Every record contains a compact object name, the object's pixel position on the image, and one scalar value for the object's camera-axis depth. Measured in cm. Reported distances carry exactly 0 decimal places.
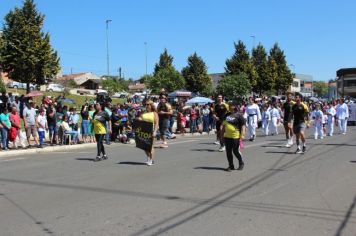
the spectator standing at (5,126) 1698
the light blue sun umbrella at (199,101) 3454
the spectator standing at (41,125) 1812
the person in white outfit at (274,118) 2520
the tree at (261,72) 6619
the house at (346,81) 4155
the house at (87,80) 13300
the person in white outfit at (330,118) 2348
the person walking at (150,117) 1304
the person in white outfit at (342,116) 2542
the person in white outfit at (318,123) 2153
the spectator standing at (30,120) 1823
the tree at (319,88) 16830
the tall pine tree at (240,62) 6009
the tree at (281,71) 7025
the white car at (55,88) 7886
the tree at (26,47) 4675
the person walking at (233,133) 1181
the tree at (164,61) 7506
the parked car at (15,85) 7062
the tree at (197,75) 6581
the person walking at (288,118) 1727
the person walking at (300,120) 1521
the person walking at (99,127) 1415
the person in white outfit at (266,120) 2472
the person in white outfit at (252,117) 2083
